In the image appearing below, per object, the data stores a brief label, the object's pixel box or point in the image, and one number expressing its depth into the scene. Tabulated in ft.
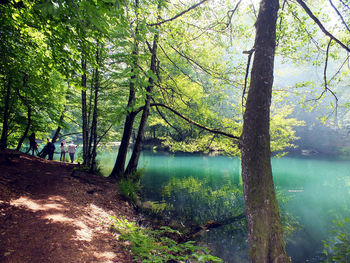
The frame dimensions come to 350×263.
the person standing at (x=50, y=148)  42.34
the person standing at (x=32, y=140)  36.79
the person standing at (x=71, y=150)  47.80
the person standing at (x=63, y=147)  47.88
